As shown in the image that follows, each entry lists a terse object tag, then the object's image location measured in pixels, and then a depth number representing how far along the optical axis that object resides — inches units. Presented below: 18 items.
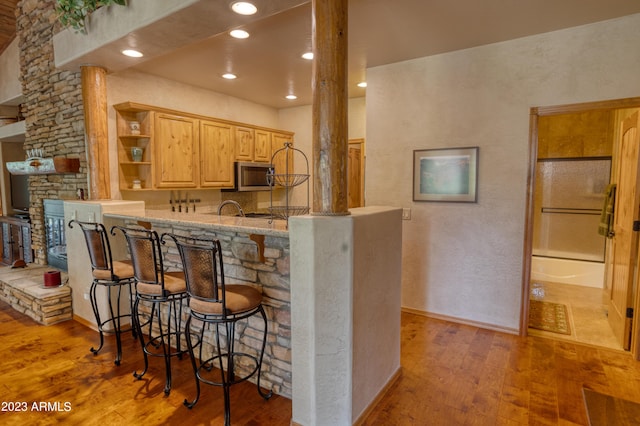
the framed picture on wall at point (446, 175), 137.1
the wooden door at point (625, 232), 116.4
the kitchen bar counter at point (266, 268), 88.2
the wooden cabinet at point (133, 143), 157.5
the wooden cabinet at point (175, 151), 161.6
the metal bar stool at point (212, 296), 76.0
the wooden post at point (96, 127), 142.5
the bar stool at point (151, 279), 91.2
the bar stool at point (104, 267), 107.4
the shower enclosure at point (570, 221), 201.2
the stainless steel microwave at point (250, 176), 202.8
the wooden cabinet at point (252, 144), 204.1
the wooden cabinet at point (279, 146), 230.1
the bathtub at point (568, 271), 194.4
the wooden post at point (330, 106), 74.5
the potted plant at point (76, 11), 120.6
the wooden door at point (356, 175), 224.5
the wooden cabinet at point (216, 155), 183.8
